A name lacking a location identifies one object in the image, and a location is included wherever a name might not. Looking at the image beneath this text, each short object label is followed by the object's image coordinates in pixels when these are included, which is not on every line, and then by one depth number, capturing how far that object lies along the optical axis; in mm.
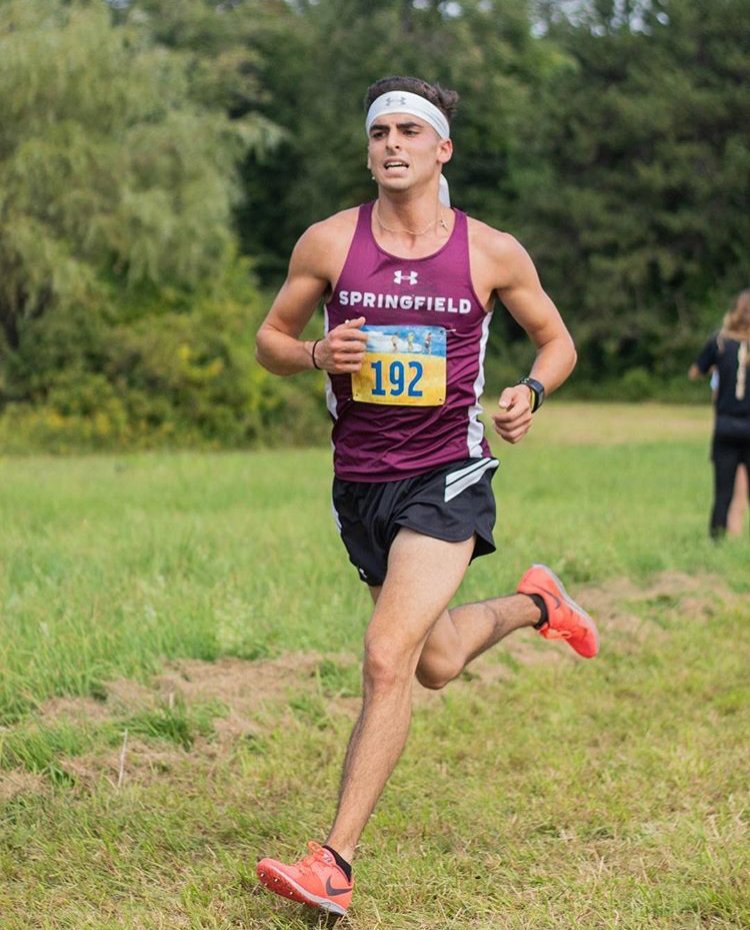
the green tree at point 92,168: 28500
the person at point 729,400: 11914
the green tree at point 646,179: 46406
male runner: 4789
